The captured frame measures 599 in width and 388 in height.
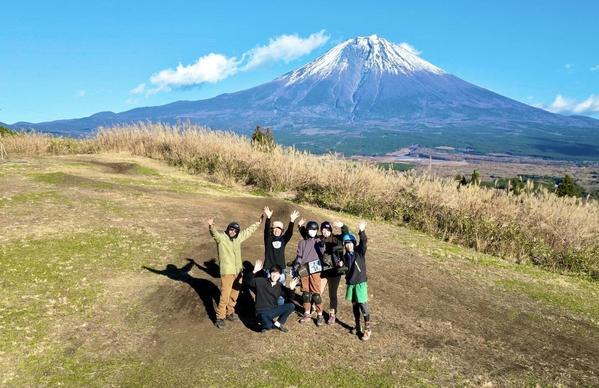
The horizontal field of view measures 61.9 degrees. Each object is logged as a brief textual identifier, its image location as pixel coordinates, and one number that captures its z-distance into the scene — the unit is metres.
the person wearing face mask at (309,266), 8.93
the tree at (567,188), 28.22
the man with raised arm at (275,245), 9.06
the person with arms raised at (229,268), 8.52
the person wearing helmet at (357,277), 8.43
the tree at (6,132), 27.66
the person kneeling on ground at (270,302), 8.34
